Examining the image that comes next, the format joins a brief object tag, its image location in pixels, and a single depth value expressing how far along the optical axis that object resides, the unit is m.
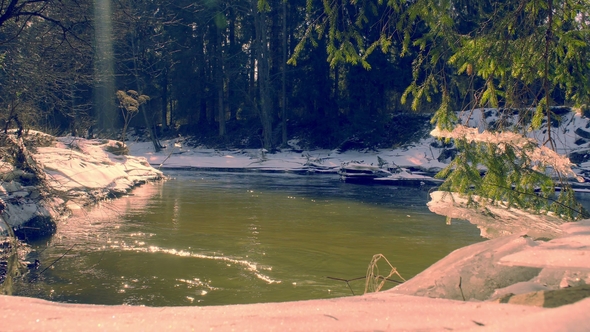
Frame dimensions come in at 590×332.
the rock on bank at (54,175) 8.23
